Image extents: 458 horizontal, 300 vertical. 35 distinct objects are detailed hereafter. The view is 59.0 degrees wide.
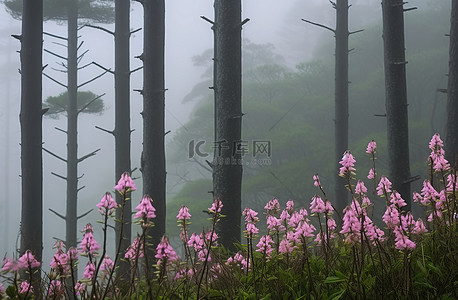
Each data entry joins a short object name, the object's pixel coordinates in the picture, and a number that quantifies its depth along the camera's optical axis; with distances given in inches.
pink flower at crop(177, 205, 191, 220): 91.1
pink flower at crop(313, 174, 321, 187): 92.9
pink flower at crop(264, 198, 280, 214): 144.2
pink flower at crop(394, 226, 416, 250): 76.8
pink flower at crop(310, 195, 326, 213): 87.3
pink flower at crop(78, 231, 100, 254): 74.7
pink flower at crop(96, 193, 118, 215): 69.2
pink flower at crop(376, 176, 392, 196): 110.0
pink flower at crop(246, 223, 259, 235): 101.8
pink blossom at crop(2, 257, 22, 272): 71.4
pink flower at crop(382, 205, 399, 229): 85.5
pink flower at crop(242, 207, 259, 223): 106.3
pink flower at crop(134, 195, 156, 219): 73.5
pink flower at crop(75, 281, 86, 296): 88.7
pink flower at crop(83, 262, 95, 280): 89.0
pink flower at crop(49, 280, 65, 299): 90.6
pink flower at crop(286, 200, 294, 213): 146.6
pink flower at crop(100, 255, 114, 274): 106.1
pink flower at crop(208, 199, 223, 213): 83.4
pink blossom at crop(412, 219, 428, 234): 109.8
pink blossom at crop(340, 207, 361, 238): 80.0
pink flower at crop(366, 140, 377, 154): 146.4
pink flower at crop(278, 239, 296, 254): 115.7
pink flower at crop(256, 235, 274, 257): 108.8
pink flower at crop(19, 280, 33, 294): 118.8
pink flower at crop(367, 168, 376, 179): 153.1
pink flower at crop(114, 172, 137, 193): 71.0
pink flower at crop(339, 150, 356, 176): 94.5
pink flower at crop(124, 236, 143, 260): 108.4
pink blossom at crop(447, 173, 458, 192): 116.2
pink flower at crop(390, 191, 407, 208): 86.9
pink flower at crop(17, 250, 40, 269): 73.8
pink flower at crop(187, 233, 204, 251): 103.4
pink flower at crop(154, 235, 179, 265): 82.5
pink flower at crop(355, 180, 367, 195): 137.9
